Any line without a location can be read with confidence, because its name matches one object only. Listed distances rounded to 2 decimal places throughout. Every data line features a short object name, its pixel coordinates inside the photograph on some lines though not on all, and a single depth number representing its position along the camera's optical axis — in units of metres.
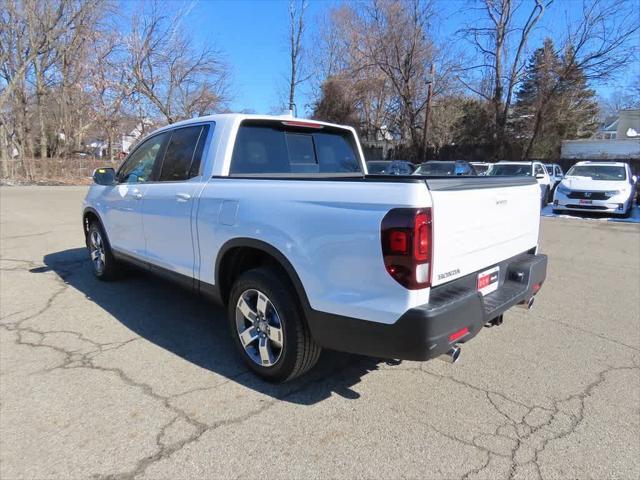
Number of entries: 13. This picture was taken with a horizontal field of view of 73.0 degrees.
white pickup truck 2.34
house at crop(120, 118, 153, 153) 33.12
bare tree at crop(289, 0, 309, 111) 29.98
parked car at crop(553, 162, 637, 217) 13.05
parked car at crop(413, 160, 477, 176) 16.69
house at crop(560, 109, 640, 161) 31.67
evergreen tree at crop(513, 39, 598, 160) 26.89
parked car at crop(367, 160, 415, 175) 18.05
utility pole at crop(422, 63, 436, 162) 26.89
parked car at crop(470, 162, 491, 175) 22.33
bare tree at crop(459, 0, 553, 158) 27.78
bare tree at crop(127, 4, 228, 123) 28.56
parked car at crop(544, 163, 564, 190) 19.07
